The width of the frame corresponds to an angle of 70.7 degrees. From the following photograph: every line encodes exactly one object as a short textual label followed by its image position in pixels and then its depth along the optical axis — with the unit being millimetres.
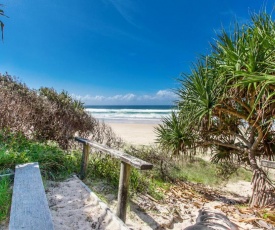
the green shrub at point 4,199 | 2311
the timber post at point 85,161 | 3948
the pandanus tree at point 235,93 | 3292
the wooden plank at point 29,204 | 1770
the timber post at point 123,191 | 2761
